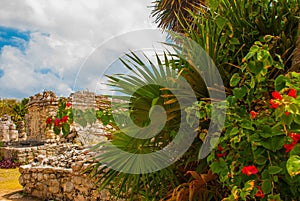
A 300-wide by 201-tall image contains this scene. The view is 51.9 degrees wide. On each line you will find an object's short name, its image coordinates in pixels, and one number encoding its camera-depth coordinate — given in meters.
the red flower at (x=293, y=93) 1.42
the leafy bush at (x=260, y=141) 1.45
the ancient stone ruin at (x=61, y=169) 6.32
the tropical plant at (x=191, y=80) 2.40
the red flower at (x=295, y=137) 1.59
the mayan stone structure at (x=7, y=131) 19.52
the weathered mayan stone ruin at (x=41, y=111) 16.66
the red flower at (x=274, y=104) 1.42
